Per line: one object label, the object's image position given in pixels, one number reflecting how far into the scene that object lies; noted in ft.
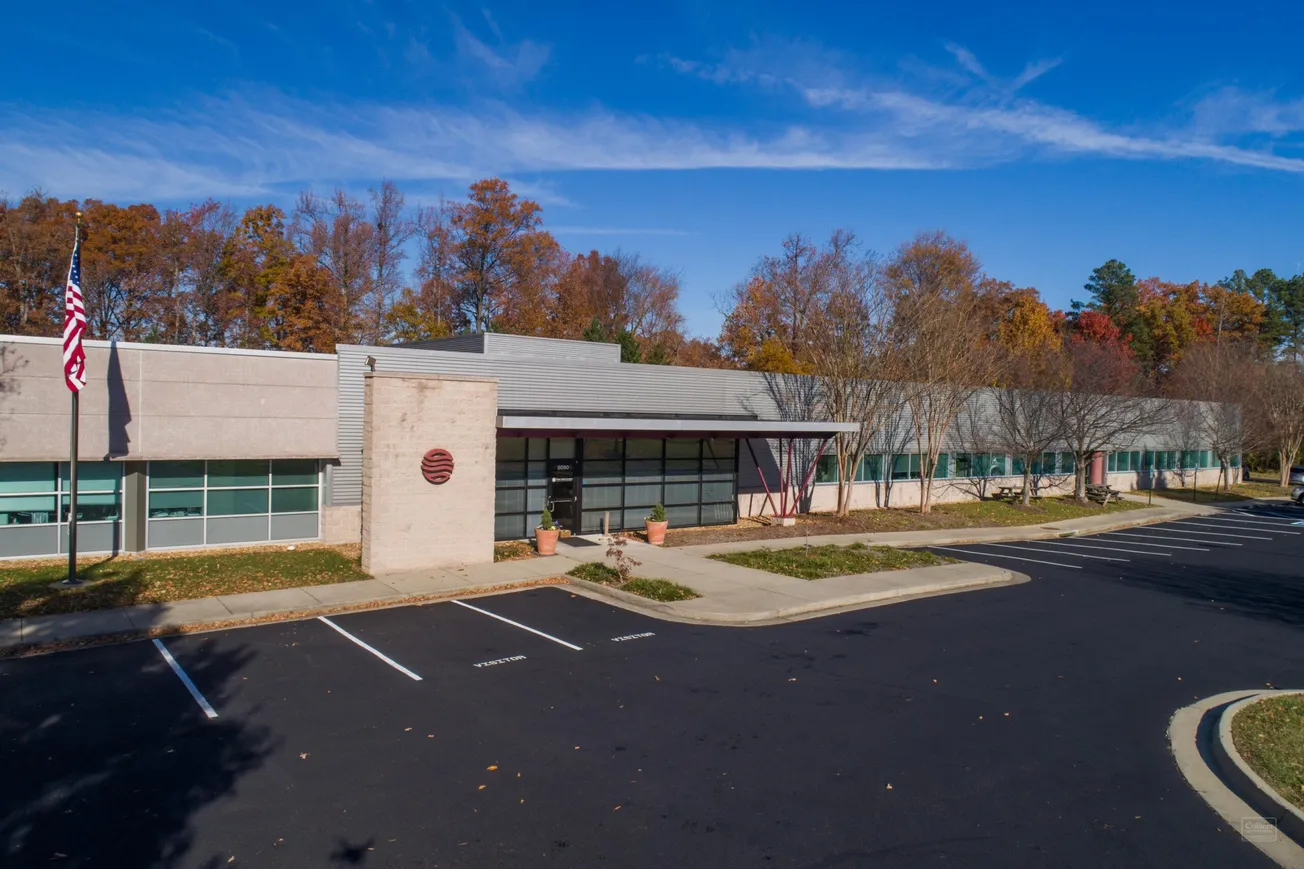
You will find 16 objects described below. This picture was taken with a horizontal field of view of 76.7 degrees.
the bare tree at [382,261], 147.13
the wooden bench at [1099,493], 126.56
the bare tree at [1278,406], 156.66
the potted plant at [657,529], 74.18
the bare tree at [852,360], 93.50
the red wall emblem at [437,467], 58.85
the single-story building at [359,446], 57.67
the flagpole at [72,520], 48.67
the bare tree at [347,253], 145.48
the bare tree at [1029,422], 117.08
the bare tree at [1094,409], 117.91
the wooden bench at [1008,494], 123.95
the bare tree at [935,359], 96.37
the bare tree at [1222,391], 152.97
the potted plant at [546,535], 65.57
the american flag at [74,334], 48.55
